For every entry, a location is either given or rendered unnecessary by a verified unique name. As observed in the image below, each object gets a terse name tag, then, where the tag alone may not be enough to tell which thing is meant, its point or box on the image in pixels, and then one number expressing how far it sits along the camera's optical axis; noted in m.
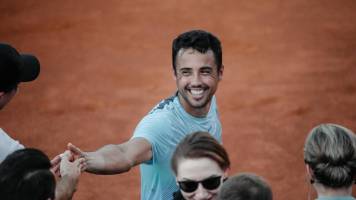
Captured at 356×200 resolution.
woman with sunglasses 10.28
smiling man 12.31
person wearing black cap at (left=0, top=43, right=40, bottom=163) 10.63
